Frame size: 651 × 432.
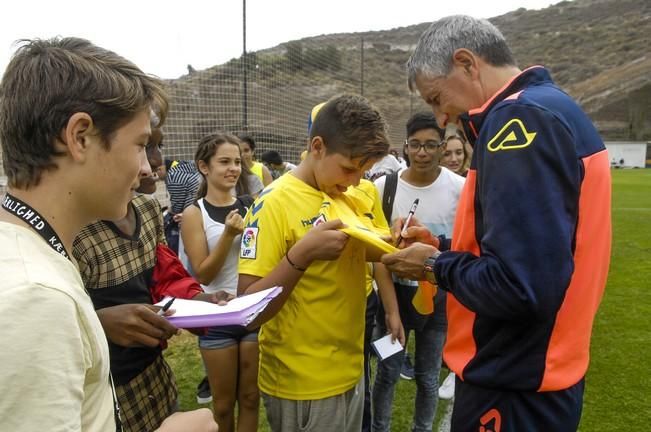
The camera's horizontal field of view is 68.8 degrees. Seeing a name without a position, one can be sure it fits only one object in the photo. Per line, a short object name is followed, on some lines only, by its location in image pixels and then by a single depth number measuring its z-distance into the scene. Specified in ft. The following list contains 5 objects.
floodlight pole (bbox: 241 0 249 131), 25.53
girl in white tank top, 8.56
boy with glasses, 9.62
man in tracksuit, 3.99
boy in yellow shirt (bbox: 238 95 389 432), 6.01
